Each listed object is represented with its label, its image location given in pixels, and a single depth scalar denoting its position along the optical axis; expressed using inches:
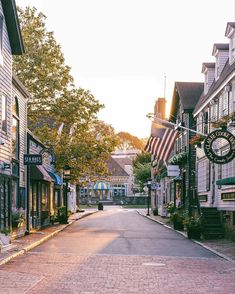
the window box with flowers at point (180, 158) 1693.8
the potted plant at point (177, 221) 1333.7
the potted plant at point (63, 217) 1576.0
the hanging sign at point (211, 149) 837.2
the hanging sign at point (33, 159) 1024.2
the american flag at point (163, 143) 1254.9
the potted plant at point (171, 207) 1643.2
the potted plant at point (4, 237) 812.6
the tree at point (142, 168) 3777.1
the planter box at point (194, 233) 1082.1
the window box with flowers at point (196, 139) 1051.9
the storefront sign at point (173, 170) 1715.1
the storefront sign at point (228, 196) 1047.0
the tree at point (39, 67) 1550.2
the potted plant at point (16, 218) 932.6
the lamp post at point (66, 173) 1539.1
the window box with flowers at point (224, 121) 884.0
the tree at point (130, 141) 5428.2
